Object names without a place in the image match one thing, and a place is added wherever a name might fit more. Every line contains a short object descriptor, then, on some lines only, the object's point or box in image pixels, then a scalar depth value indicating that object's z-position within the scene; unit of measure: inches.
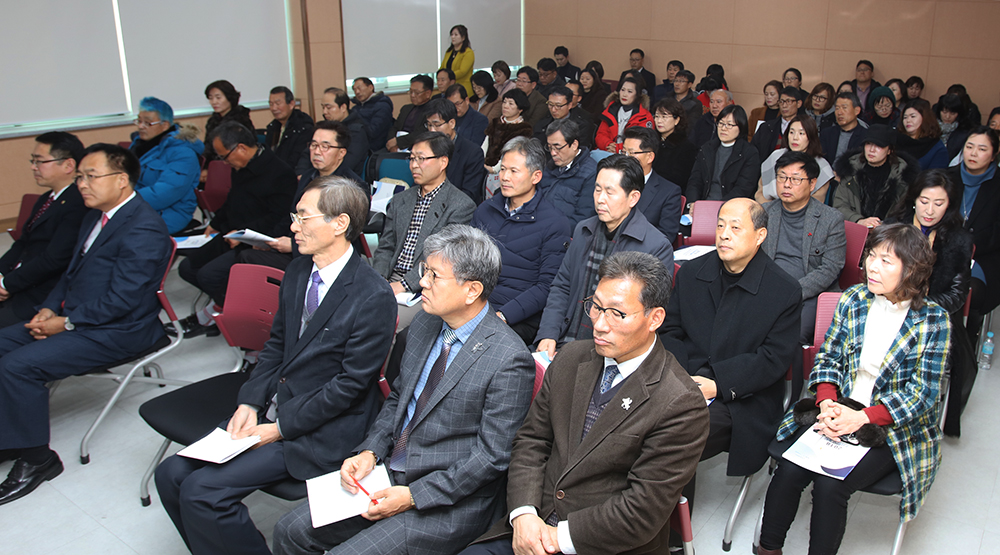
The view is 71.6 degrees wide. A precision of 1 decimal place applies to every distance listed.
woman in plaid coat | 96.7
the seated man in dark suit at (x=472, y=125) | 264.5
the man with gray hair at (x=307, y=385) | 92.7
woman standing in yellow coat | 388.2
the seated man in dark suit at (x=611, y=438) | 75.0
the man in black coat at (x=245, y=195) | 174.1
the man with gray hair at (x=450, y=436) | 83.7
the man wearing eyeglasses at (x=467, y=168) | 201.0
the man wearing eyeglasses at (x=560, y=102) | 238.2
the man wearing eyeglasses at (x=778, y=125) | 251.1
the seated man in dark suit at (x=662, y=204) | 161.8
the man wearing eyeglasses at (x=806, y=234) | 138.4
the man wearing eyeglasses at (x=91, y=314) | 122.3
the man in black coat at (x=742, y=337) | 104.2
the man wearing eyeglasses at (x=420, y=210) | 153.2
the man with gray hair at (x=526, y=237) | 139.4
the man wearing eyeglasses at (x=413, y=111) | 292.4
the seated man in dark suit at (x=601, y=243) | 124.2
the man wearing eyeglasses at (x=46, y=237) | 148.3
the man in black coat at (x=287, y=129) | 254.8
